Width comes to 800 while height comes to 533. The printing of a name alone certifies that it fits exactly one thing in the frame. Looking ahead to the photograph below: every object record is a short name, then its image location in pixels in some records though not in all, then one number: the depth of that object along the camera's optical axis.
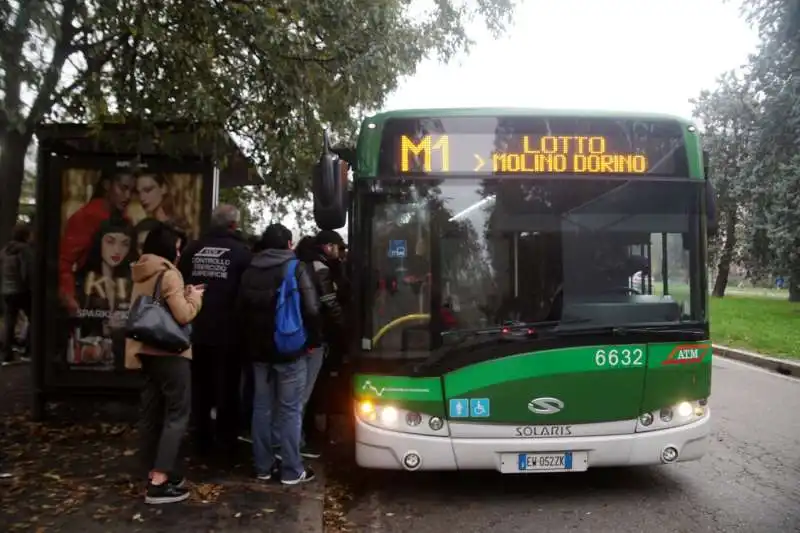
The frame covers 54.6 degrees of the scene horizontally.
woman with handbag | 4.84
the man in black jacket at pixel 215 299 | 5.85
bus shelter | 7.16
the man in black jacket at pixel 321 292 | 6.11
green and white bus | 5.26
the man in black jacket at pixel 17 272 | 9.84
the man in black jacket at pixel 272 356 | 5.47
